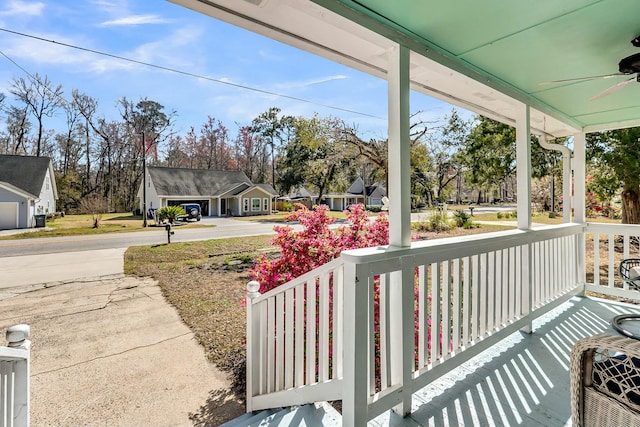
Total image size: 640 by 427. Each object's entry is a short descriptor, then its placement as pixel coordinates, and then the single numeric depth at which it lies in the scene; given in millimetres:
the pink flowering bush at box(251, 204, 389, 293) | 2449
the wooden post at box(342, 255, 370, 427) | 1153
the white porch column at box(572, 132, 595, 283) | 3170
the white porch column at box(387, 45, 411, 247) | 1372
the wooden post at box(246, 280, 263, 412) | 1754
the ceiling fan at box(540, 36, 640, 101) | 1560
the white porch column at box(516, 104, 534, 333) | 2199
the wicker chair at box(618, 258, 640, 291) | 2061
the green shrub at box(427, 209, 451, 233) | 8602
